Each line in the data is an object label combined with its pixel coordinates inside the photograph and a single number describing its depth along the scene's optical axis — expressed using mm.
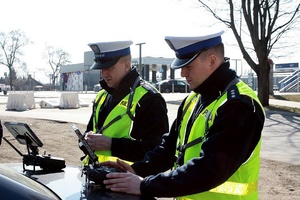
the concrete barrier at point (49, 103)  22623
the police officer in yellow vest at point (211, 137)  2105
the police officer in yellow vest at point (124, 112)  3316
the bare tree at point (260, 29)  21578
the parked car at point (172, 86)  44062
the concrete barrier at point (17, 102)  20984
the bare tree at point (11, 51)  65125
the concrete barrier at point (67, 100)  22266
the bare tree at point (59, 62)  76000
